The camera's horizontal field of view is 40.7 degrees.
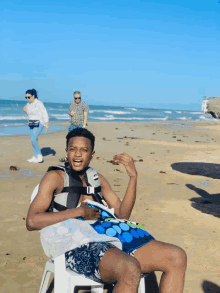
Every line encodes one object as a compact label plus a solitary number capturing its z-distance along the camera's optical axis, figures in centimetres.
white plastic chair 203
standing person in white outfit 849
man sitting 185
